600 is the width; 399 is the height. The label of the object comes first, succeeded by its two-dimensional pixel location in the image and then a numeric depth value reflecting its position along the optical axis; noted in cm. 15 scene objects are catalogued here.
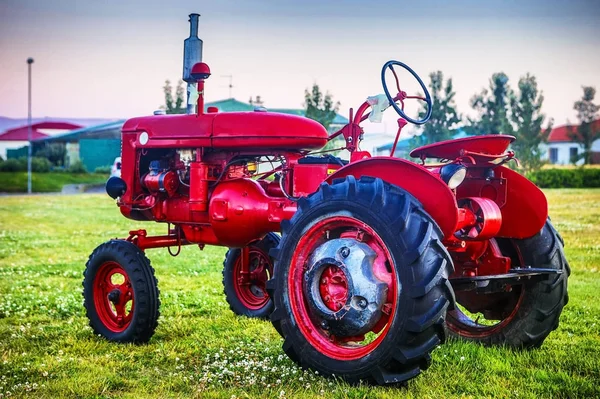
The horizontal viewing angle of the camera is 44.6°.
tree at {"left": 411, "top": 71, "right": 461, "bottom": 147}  4234
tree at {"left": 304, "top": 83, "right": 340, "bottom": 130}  2930
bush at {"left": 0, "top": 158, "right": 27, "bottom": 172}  4531
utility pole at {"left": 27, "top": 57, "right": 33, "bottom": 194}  4282
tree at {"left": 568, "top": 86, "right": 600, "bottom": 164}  5597
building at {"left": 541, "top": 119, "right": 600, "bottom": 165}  6534
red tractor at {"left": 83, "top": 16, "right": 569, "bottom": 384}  443
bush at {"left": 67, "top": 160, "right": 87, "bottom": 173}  4712
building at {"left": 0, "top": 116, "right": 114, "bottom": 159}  7456
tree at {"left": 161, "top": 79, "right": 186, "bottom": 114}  3748
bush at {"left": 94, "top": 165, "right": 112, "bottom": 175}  4906
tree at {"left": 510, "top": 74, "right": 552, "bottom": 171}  4425
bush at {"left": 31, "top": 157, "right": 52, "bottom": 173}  4644
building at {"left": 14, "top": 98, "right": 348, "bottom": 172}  5656
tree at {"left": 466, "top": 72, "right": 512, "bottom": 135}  4361
